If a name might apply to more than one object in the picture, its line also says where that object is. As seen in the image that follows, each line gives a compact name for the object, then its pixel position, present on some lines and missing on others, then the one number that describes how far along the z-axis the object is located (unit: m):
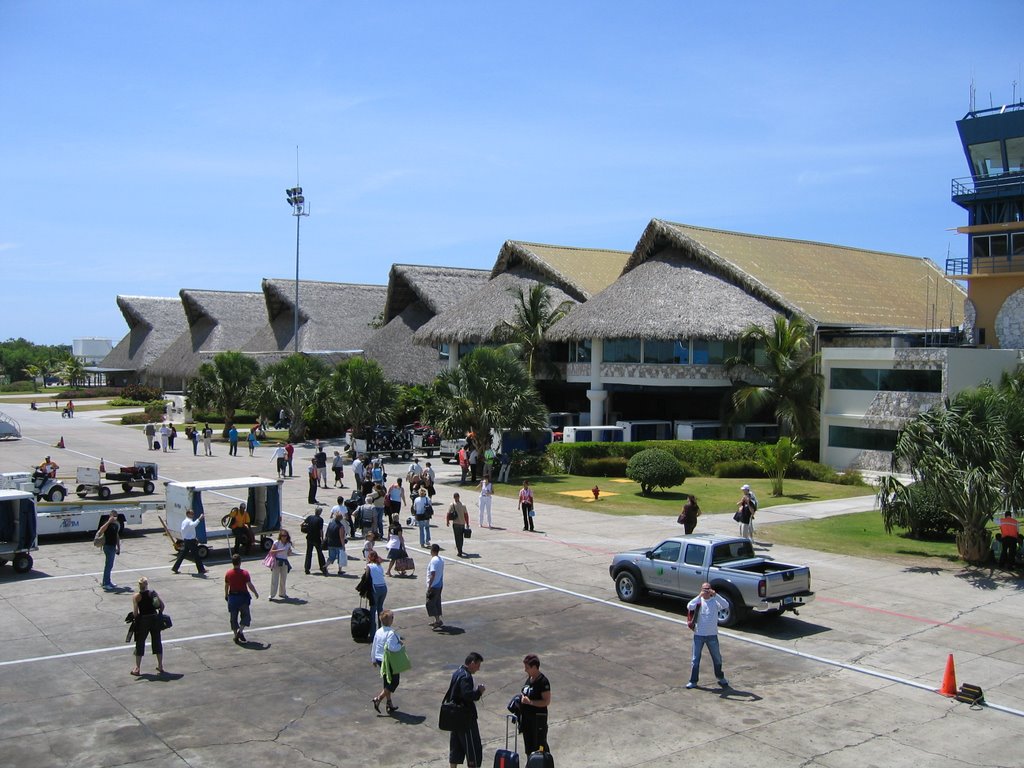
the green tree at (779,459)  33.09
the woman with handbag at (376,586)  15.33
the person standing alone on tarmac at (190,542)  19.58
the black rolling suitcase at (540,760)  8.98
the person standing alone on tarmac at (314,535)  20.17
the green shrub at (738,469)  39.56
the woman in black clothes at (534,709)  9.77
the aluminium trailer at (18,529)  19.50
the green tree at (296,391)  49.88
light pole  70.38
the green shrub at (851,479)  37.00
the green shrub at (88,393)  88.12
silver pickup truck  16.16
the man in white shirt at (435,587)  15.89
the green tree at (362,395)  46.28
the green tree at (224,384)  56.62
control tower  41.22
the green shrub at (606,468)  39.34
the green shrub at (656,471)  32.78
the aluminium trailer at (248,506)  21.39
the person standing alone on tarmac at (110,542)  18.41
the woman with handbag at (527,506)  25.92
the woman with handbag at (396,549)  19.97
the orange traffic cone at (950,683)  13.15
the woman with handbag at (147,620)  13.19
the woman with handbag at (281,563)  17.66
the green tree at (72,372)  110.62
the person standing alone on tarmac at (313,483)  29.20
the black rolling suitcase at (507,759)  8.95
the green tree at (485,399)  36.31
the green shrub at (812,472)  38.28
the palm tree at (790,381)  41.47
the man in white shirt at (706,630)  13.12
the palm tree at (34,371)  126.06
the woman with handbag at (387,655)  11.72
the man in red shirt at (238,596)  14.92
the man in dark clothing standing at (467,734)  9.74
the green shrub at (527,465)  38.38
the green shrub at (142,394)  82.69
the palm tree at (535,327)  49.28
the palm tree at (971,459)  21.09
